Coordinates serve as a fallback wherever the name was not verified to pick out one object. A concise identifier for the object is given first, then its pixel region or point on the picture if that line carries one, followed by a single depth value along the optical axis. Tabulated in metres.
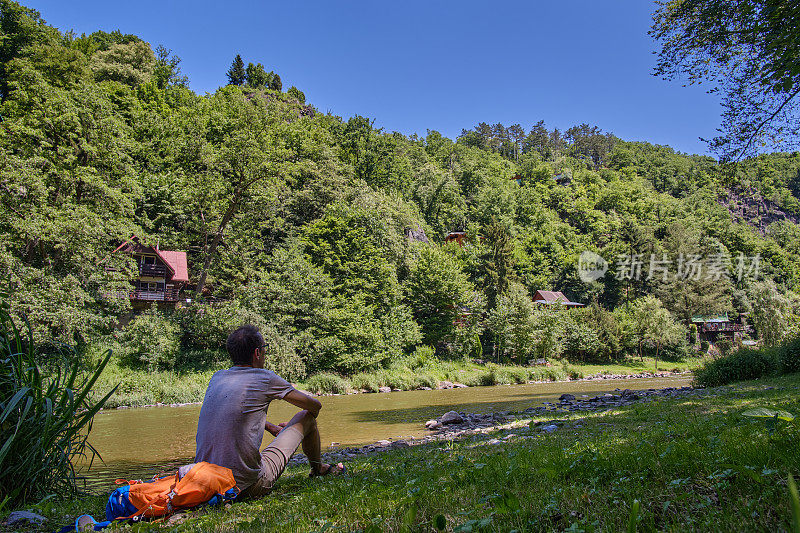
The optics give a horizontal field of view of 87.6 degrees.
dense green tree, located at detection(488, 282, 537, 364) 46.62
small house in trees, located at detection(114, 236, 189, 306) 37.81
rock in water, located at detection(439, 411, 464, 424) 13.89
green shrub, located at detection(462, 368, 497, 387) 34.34
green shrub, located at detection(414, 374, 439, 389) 32.61
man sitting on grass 4.09
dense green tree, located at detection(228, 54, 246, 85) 92.12
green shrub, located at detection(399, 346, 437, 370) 39.19
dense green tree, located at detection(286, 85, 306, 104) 92.88
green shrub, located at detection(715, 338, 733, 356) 42.67
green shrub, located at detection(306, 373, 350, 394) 29.19
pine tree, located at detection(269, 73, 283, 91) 95.19
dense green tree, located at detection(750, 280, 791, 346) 41.03
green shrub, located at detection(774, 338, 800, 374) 17.08
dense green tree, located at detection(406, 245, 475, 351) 46.97
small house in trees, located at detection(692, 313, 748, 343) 62.62
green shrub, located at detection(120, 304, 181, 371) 27.30
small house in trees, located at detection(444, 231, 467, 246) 66.44
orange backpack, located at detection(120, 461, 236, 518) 3.43
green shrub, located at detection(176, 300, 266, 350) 29.53
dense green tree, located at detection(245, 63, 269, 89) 92.62
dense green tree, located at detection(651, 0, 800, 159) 11.12
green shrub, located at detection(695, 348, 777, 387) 17.55
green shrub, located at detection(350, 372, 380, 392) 30.58
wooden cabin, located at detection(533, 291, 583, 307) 60.69
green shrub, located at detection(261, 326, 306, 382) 29.08
